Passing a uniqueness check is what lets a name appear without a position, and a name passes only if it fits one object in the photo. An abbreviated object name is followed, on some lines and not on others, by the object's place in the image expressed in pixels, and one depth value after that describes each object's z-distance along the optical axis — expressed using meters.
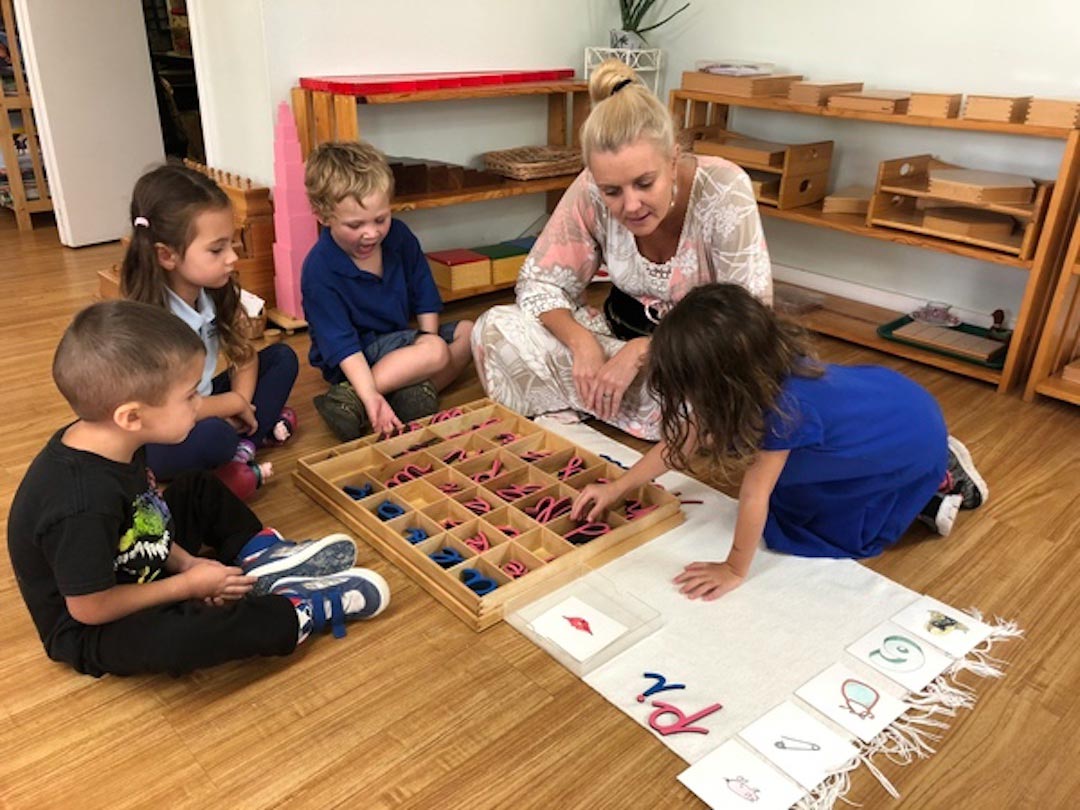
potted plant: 3.10
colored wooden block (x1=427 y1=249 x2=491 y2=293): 2.74
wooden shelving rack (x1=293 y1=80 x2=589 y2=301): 2.42
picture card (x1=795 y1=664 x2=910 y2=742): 1.20
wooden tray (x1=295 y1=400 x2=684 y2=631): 1.46
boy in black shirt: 1.11
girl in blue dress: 1.24
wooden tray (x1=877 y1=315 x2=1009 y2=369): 2.35
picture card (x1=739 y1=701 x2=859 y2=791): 1.12
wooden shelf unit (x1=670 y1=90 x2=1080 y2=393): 2.12
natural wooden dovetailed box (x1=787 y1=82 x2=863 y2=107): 2.54
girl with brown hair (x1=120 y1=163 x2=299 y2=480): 1.59
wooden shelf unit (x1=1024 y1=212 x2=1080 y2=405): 2.13
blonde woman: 1.58
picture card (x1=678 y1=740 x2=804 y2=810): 1.08
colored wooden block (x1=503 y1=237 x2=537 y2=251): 3.05
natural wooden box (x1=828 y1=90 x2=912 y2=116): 2.39
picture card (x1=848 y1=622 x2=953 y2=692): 1.29
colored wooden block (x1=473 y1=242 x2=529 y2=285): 2.85
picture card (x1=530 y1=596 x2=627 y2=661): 1.32
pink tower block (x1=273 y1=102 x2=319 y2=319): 2.48
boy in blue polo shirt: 1.89
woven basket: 2.87
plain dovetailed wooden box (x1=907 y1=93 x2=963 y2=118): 2.29
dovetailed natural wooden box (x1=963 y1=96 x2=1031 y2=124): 2.19
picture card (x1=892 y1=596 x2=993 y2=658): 1.36
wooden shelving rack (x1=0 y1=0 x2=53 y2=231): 3.41
